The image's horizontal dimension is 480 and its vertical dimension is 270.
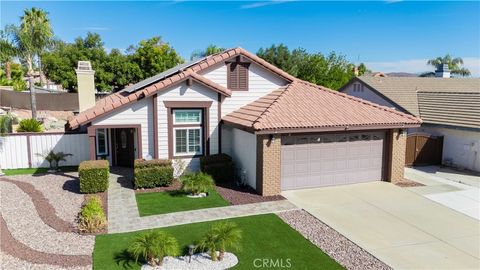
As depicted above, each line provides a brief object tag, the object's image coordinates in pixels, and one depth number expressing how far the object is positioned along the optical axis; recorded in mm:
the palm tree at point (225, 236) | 8164
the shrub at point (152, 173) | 13844
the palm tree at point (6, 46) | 25094
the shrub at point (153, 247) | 7832
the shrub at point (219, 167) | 14812
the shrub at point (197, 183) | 13070
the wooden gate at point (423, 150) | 18375
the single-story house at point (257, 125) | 13633
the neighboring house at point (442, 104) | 17641
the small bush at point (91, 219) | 9749
